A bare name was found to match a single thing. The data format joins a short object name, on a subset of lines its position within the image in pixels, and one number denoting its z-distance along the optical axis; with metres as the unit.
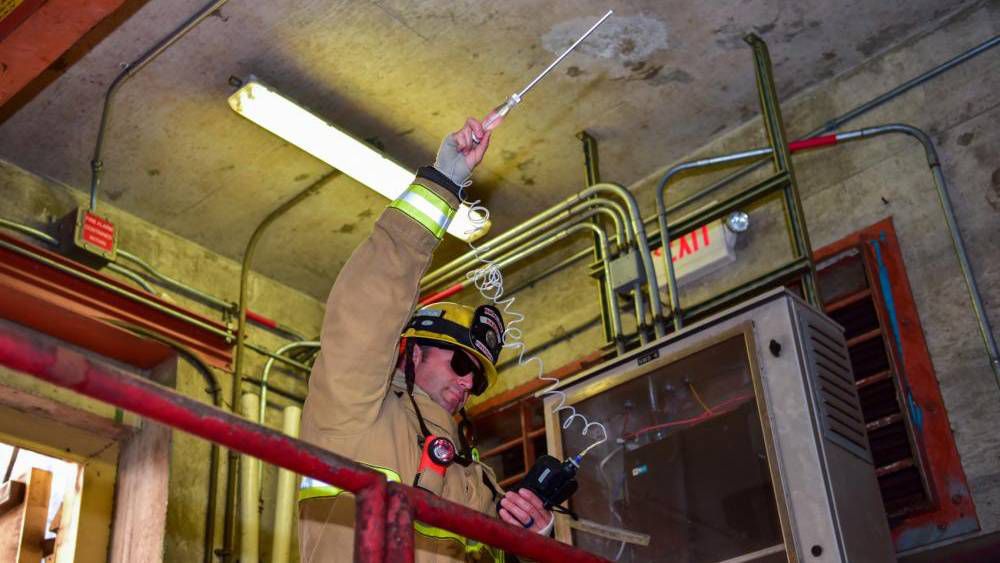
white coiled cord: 4.95
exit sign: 5.84
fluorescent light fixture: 5.43
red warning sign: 5.91
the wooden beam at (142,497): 5.58
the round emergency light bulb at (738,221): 5.65
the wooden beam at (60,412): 5.53
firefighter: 3.22
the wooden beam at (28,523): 5.59
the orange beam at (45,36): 4.30
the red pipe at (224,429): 1.80
